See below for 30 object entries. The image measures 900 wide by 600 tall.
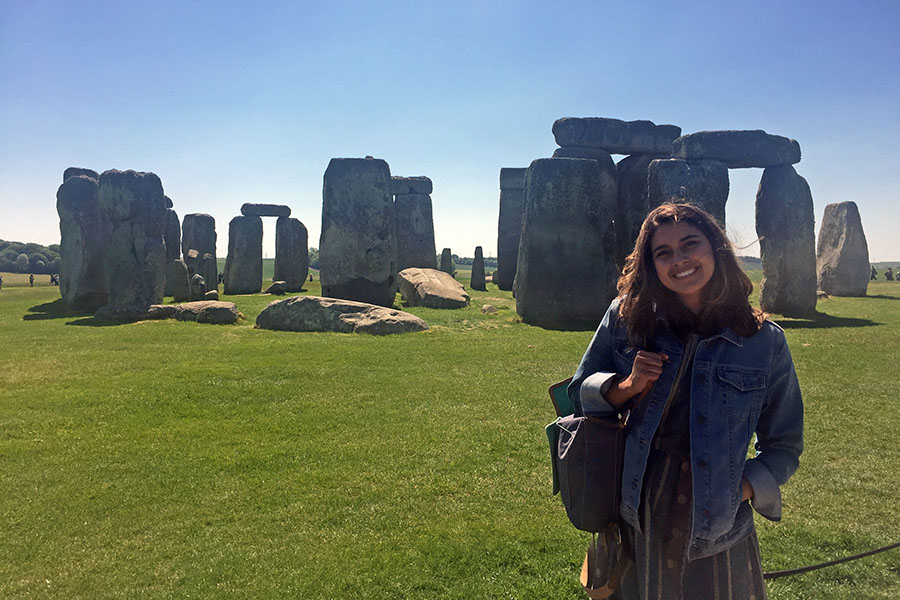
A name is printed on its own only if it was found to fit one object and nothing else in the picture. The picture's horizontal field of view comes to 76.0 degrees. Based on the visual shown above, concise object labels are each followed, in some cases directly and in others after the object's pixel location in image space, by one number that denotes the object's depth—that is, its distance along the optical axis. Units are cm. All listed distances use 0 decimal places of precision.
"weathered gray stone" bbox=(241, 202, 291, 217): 2138
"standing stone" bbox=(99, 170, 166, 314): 1160
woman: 147
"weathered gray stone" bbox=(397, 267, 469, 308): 1361
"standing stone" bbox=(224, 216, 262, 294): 1967
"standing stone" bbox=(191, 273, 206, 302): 1636
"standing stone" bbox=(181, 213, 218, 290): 2266
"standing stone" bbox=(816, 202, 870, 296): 1656
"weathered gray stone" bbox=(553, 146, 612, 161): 1339
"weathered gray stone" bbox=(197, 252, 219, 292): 1905
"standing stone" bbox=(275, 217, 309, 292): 2078
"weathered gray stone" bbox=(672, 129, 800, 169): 1062
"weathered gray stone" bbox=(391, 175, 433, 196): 2139
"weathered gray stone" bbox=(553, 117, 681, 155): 1323
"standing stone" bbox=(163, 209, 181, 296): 1795
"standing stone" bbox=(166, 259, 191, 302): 1578
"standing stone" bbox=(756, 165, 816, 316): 1151
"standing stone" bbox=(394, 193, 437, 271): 2109
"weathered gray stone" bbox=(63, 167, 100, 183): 1556
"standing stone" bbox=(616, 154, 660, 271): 1356
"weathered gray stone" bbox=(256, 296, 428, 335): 938
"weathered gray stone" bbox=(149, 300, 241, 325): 1044
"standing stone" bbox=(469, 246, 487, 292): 2035
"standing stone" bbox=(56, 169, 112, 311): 1365
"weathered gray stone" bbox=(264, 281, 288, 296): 1838
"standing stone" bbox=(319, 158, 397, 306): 1232
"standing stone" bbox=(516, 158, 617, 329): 1081
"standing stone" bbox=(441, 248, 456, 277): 2376
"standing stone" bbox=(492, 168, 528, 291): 2025
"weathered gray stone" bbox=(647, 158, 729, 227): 988
